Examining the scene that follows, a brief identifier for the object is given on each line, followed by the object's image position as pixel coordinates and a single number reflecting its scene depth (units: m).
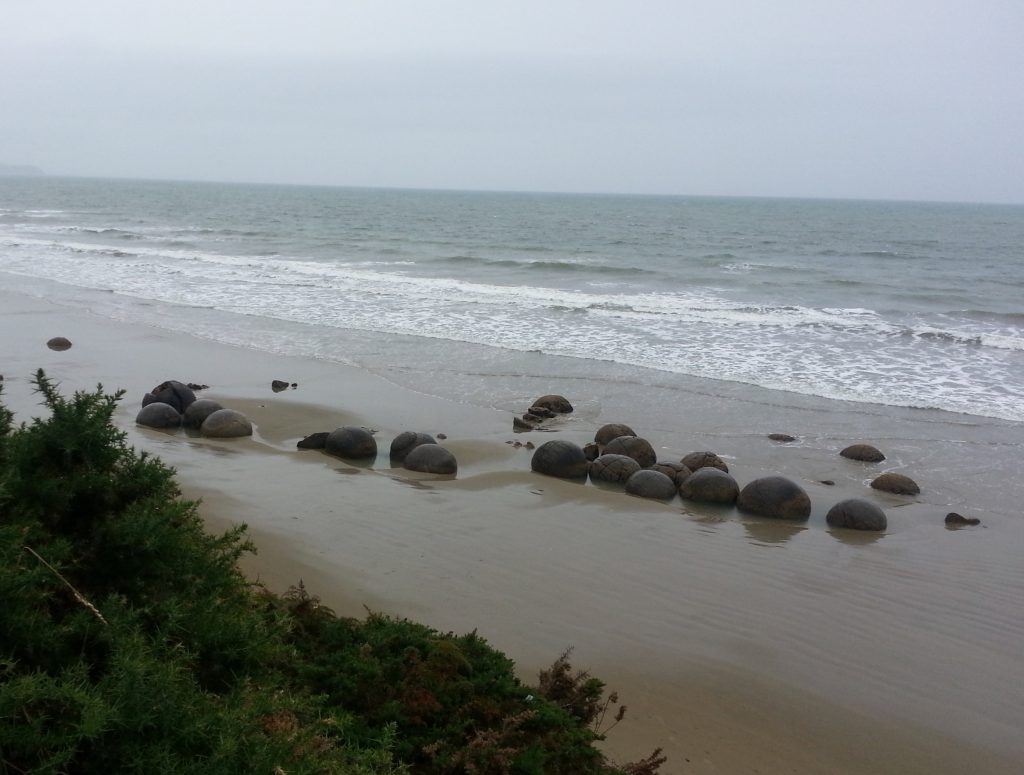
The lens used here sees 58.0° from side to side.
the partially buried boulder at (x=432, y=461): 12.04
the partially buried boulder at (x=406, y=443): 12.43
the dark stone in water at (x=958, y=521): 11.25
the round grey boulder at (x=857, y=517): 10.93
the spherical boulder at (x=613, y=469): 12.19
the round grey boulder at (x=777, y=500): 11.15
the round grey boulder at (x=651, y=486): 11.67
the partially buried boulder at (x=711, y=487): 11.55
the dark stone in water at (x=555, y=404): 15.60
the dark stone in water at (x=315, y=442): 12.81
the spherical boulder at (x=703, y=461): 12.57
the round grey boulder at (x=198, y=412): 13.70
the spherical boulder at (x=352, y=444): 12.46
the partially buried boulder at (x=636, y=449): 12.80
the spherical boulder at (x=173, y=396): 14.20
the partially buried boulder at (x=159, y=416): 13.62
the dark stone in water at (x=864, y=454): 13.69
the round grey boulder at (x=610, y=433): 13.61
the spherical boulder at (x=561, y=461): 12.26
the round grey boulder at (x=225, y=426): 13.30
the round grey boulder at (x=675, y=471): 12.05
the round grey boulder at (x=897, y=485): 12.37
